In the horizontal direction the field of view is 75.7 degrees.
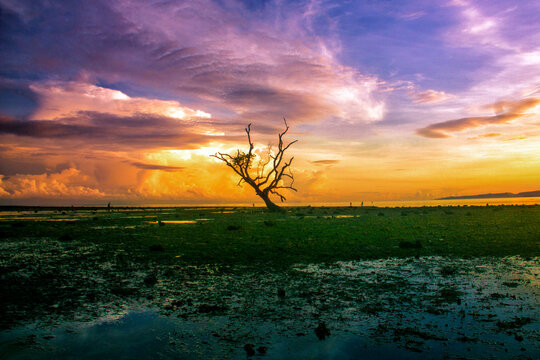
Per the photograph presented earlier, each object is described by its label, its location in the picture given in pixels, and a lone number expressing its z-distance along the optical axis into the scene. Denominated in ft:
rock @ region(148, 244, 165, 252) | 47.85
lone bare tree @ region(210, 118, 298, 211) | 169.27
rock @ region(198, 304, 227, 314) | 22.17
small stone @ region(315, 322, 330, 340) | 18.06
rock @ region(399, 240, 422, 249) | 47.68
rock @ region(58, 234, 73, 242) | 63.39
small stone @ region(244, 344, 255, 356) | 16.17
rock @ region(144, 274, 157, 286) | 29.75
